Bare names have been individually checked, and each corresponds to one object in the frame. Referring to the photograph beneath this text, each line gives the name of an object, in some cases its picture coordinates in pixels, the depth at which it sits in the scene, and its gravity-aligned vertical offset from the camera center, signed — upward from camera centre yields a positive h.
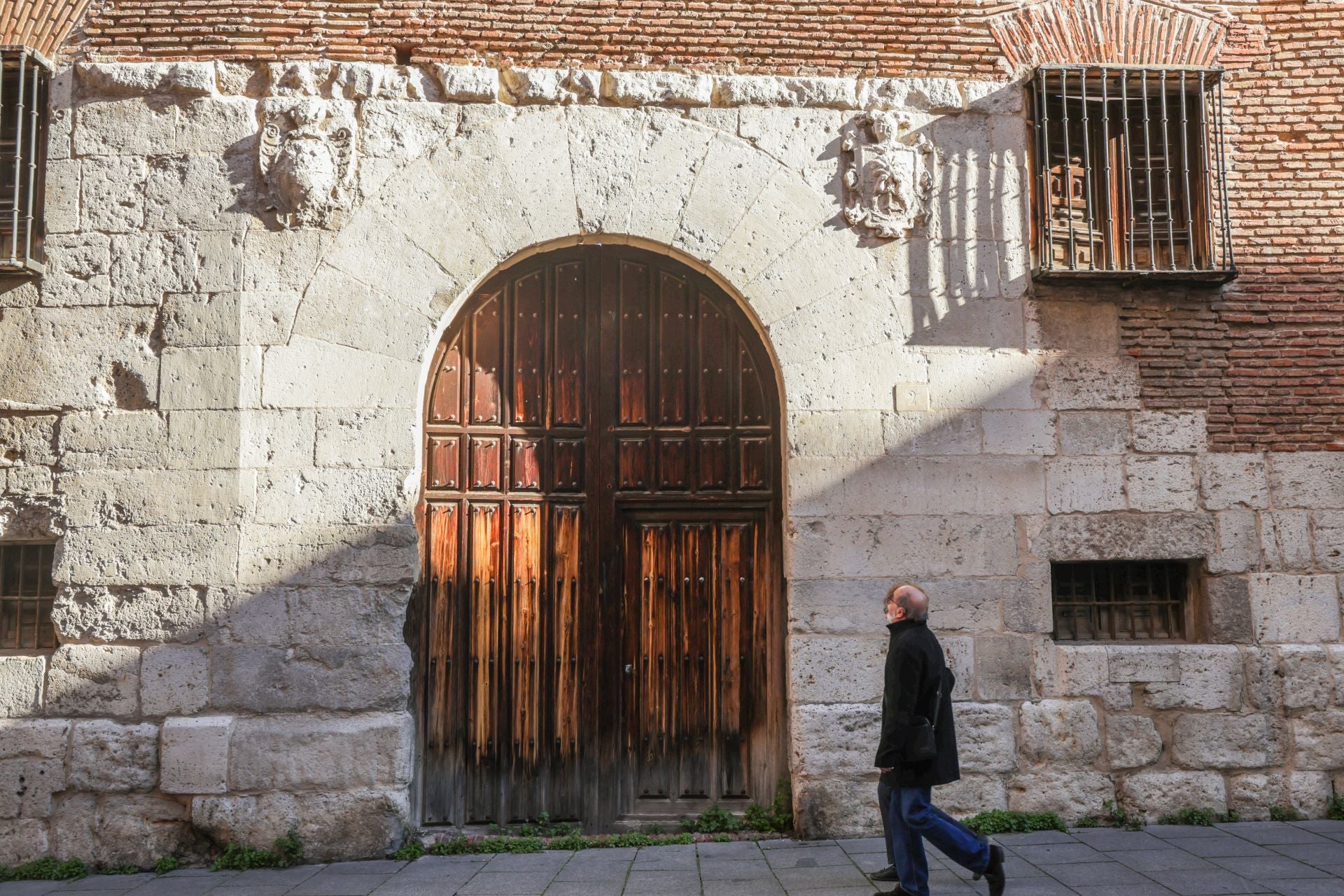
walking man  3.97 -0.94
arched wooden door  5.53 -0.08
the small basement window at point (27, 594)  5.38 -0.26
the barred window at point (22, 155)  5.39 +2.23
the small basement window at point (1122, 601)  5.60 -0.42
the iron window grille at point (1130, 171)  5.67 +2.12
